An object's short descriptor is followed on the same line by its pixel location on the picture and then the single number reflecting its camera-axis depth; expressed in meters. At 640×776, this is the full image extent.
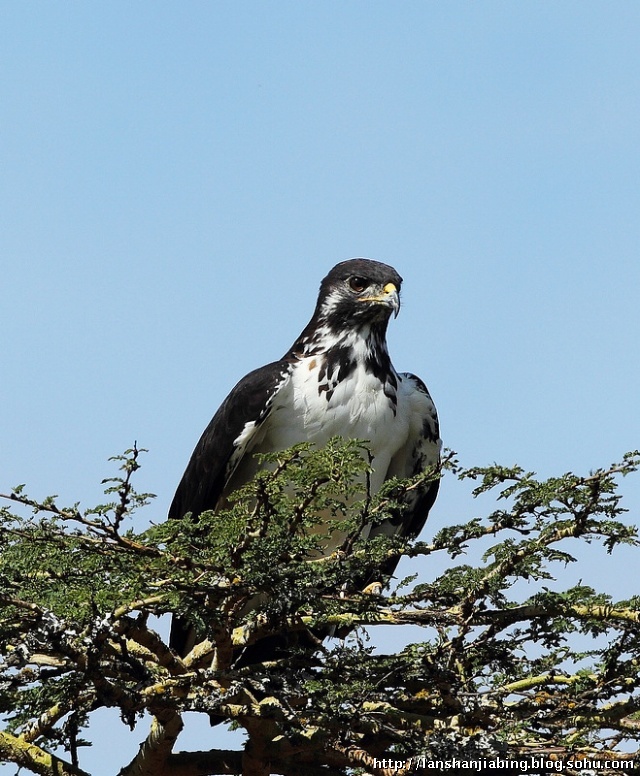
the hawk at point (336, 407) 16.77
